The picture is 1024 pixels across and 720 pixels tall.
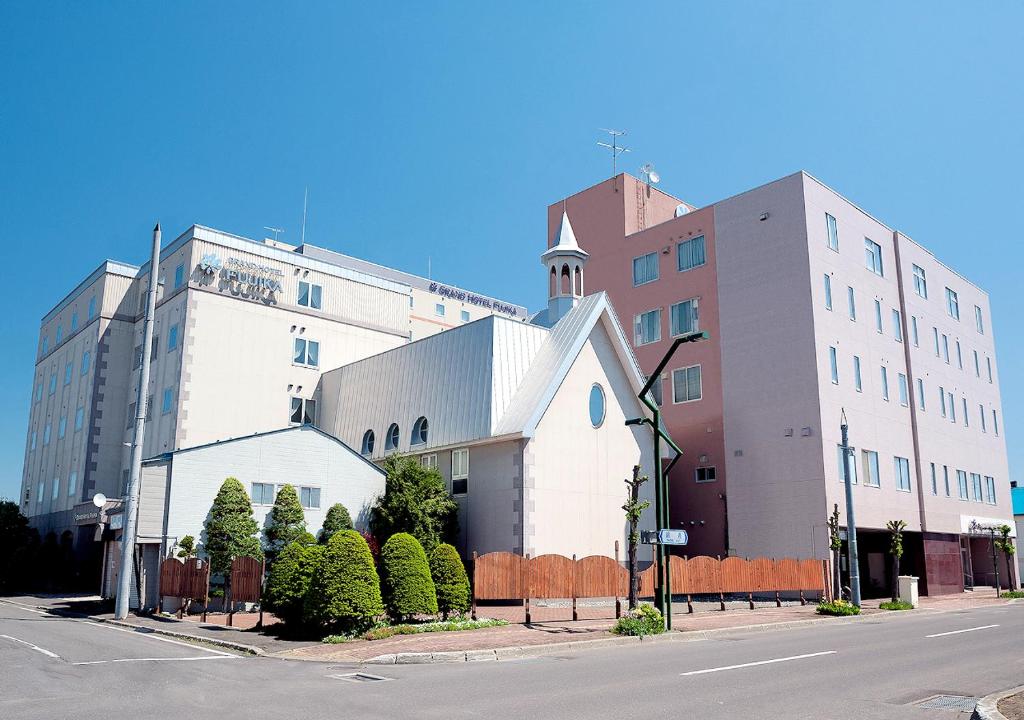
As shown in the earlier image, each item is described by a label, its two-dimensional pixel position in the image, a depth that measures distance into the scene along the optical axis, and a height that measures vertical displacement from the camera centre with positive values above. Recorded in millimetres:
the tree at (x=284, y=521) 29281 +615
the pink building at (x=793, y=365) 37562 +8549
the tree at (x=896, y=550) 34656 -360
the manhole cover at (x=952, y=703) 10406 -2020
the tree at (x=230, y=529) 27562 +311
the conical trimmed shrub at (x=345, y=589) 18234 -1077
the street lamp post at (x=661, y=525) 19750 +360
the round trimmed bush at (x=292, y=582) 19094 -978
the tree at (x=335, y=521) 30641 +648
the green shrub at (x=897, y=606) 31875 -2430
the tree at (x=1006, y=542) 45781 -17
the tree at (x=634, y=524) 21545 +411
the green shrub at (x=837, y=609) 27438 -2184
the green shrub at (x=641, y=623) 19188 -1876
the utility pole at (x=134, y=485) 24812 +1595
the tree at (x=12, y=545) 42156 -365
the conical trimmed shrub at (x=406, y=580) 19594 -944
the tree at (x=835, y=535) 31516 +206
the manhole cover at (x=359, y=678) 12913 -2140
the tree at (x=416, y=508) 29906 +1133
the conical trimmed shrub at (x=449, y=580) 21188 -1020
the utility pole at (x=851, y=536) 30344 +181
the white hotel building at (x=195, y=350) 38188 +9285
